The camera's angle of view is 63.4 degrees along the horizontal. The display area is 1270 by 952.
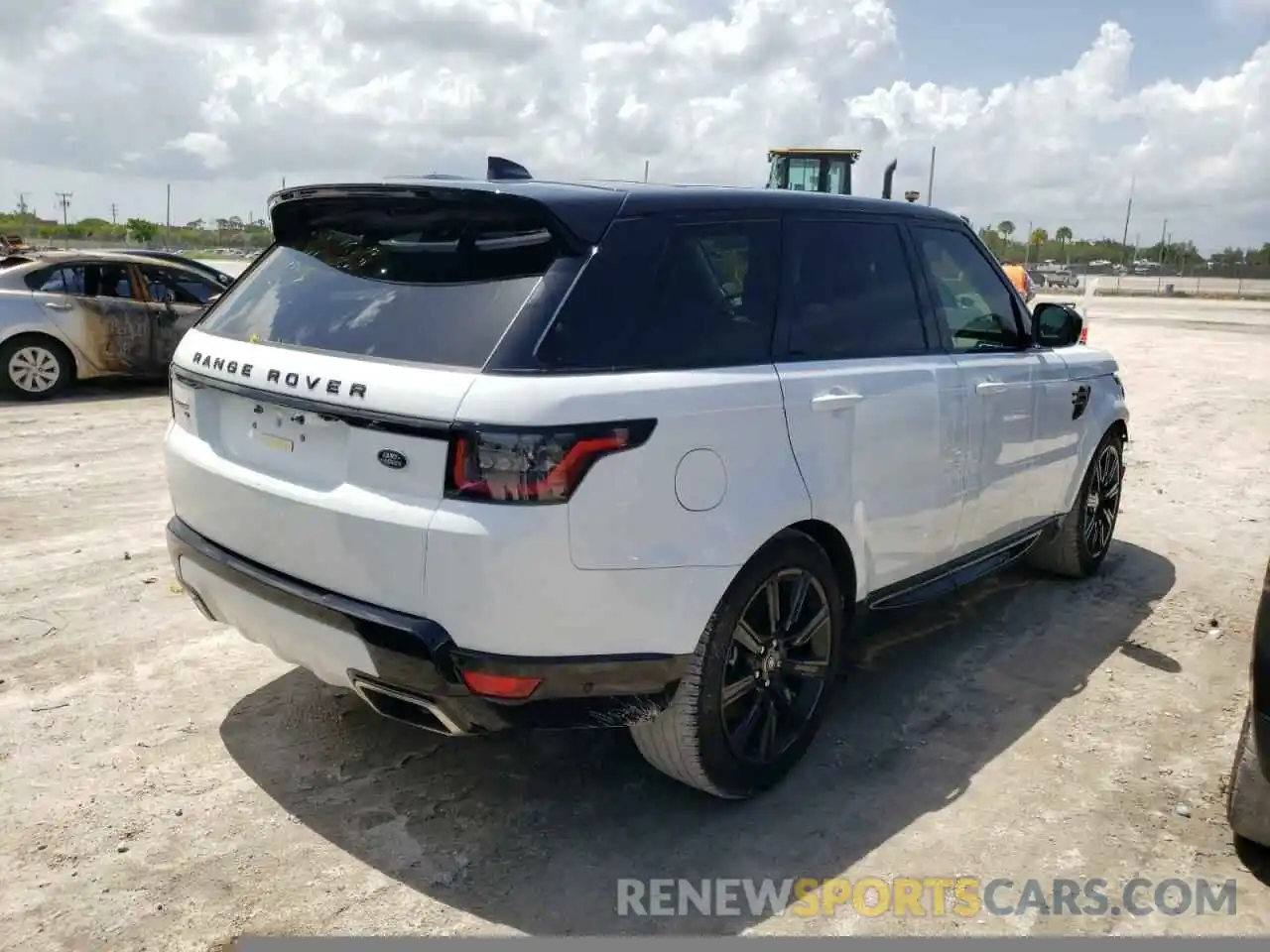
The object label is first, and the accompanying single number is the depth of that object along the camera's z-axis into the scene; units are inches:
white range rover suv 102.3
